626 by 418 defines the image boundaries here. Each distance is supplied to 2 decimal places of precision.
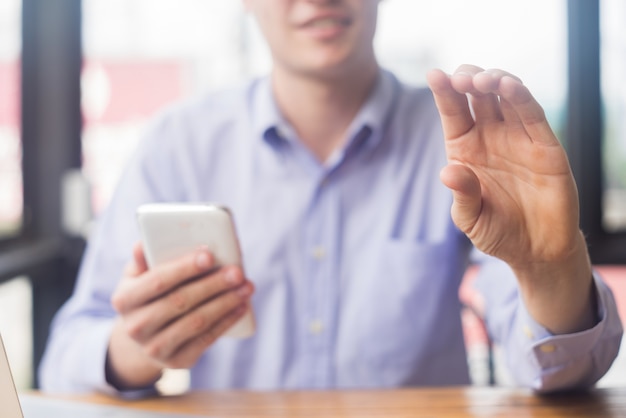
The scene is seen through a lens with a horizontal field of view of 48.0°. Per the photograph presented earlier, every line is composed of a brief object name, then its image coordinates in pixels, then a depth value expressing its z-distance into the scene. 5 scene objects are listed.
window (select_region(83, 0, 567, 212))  2.75
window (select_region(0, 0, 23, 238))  2.51
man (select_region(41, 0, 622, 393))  1.25
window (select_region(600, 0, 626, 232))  2.81
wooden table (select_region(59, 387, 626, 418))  0.93
